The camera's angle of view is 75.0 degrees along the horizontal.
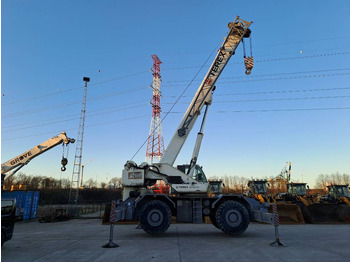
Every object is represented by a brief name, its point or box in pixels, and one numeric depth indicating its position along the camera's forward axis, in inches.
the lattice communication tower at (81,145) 1130.6
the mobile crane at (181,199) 397.7
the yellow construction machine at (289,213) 626.2
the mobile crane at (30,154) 755.4
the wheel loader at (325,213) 625.0
